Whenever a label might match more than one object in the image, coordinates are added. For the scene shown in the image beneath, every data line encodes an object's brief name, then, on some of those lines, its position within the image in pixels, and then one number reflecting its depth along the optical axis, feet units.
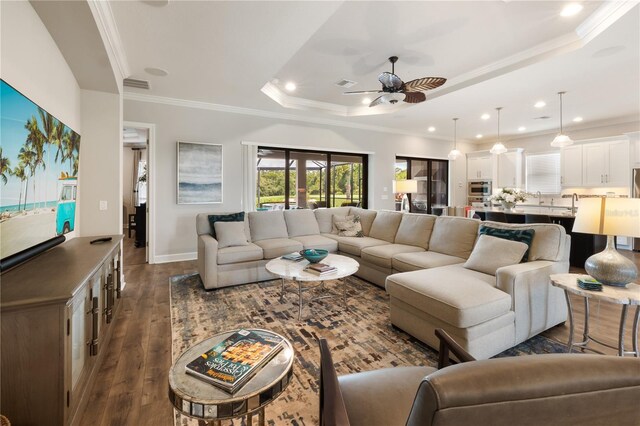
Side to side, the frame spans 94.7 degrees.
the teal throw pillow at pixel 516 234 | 8.89
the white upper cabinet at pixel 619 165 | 20.61
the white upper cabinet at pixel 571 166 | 23.15
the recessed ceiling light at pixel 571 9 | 9.07
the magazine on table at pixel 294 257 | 10.86
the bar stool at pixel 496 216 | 17.94
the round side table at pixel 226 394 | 3.23
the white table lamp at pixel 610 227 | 6.29
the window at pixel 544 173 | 25.00
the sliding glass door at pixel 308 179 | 20.33
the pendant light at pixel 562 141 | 16.35
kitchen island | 15.15
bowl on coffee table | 10.32
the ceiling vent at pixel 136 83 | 13.66
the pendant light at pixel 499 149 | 19.72
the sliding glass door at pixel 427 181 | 27.09
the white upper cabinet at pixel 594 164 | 21.83
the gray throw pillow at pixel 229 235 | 13.07
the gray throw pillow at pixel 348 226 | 15.69
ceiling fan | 11.25
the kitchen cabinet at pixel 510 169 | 27.14
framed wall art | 17.02
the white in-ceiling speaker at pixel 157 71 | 12.54
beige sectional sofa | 7.01
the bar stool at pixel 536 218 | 15.96
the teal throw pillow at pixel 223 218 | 13.86
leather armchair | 1.87
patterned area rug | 6.07
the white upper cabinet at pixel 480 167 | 28.45
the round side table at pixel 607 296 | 6.01
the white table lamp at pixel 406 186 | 18.33
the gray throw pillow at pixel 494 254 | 8.56
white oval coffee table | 9.14
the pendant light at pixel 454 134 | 22.18
